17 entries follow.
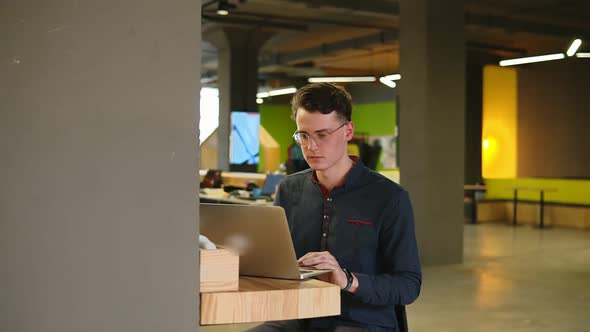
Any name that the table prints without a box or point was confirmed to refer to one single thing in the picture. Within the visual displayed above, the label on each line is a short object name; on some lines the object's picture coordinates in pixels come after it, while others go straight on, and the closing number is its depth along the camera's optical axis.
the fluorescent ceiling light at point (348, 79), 19.05
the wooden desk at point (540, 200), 16.17
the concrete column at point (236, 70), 16.81
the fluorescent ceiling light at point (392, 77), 18.35
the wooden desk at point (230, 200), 8.52
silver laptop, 2.11
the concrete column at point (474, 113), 18.81
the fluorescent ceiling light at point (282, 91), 24.81
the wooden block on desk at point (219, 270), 1.83
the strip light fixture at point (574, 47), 13.40
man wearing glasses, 2.63
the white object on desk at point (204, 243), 1.92
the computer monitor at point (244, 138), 14.18
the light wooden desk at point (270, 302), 1.82
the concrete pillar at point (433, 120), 9.91
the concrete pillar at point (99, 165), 1.57
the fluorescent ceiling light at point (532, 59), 14.80
